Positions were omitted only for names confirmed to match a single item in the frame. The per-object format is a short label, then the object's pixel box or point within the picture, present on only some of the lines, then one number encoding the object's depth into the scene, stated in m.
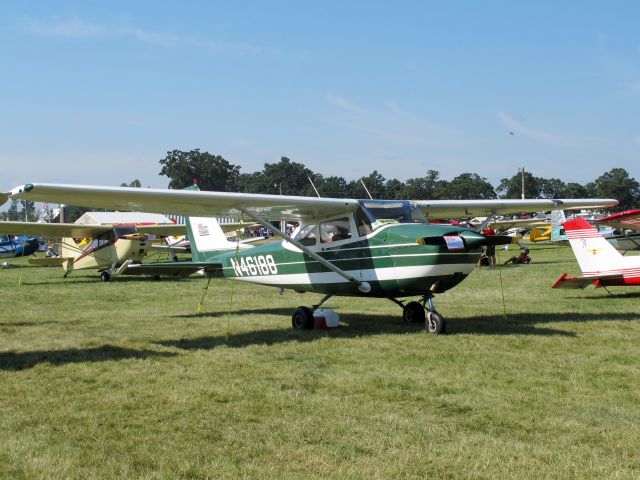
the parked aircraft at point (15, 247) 37.62
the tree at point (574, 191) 116.62
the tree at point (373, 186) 124.00
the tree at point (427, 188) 115.19
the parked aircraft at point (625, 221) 17.72
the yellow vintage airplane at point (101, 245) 24.34
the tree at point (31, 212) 176.65
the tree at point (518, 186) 111.81
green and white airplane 9.00
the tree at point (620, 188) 125.00
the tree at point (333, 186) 126.88
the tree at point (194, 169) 137.75
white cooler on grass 10.61
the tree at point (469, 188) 113.44
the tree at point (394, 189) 118.62
